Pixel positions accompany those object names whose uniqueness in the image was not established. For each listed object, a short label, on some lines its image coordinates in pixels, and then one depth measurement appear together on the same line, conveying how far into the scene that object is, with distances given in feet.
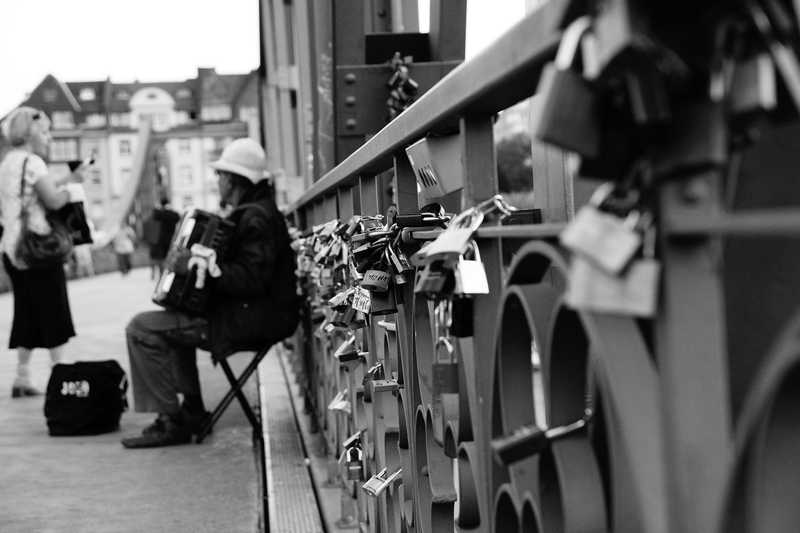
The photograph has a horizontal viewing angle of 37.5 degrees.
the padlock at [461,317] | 5.41
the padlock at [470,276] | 5.13
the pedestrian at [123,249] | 116.57
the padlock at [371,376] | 9.30
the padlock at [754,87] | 2.56
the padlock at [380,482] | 8.31
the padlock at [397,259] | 7.23
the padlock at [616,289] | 2.79
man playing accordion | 19.45
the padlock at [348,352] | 10.84
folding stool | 19.89
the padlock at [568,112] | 2.78
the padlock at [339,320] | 10.23
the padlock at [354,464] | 10.66
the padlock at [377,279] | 7.80
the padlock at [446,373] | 5.81
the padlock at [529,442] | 3.85
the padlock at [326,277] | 13.09
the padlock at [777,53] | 2.54
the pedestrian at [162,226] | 74.13
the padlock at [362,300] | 8.48
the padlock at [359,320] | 9.77
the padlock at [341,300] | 10.02
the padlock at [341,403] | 11.61
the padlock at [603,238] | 2.80
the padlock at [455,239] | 5.06
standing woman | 24.38
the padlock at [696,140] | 2.63
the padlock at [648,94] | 2.60
